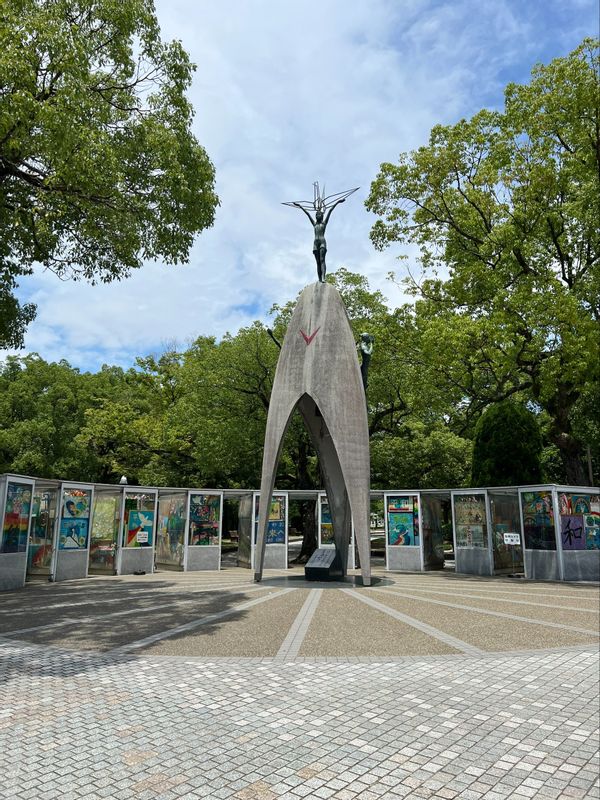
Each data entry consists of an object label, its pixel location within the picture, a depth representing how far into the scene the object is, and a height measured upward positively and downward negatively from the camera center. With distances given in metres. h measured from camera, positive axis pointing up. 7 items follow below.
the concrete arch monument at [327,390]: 12.59 +2.89
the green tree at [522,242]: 14.76 +7.95
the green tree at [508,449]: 18.42 +2.23
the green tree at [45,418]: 28.47 +5.29
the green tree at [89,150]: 7.64 +5.83
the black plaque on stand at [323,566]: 13.62 -1.25
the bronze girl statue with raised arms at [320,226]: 13.63 +7.03
